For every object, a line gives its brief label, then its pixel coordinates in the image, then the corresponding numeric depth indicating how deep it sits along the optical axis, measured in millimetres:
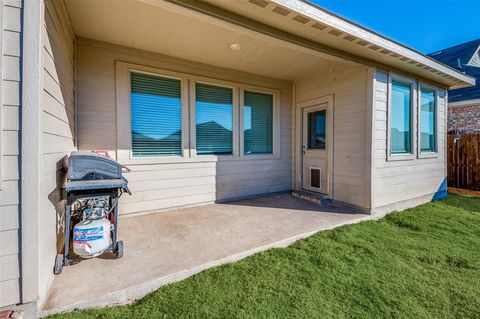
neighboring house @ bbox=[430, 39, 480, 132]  7801
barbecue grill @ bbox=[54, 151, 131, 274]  1962
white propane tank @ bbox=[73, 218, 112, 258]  1943
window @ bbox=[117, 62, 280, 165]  3459
